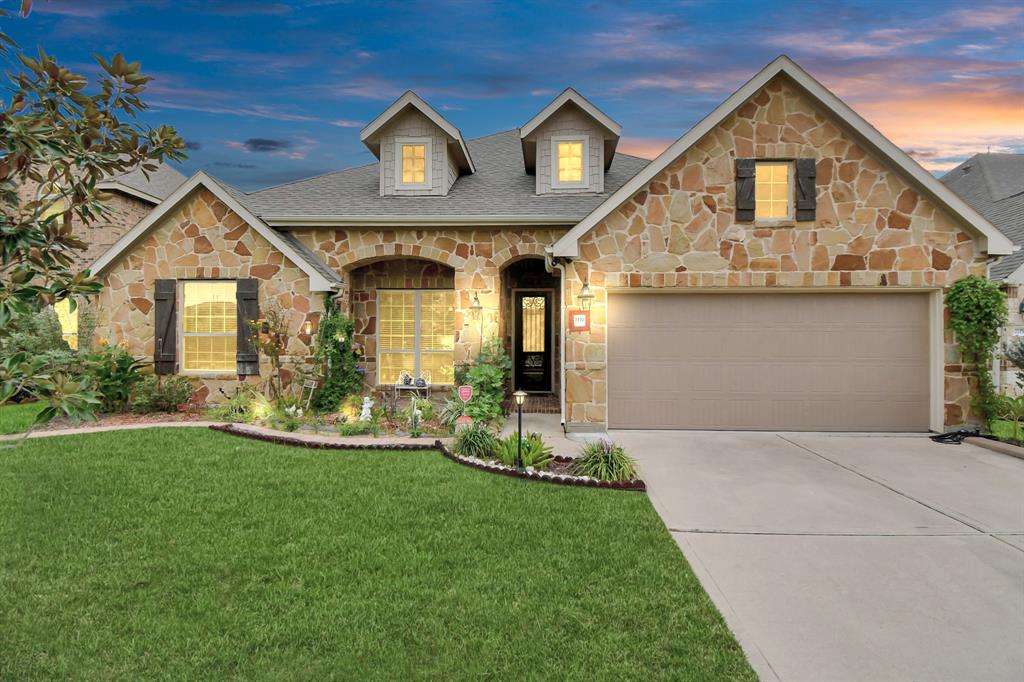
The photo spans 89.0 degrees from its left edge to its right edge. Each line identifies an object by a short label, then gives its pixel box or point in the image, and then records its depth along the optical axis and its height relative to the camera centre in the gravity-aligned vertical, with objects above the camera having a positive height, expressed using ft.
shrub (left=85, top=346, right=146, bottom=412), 31.14 -2.22
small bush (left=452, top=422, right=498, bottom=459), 23.56 -4.70
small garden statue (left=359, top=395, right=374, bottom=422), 29.27 -4.03
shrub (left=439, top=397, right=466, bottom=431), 29.17 -4.14
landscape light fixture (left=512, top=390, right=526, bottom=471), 21.62 -2.64
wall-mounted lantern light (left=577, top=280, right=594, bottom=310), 29.40 +2.46
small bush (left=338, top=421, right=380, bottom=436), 27.55 -4.73
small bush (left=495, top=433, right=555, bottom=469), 21.94 -4.80
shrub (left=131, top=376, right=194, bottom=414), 31.70 -3.45
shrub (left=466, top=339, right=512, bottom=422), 29.48 -2.49
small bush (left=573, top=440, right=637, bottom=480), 20.34 -4.95
